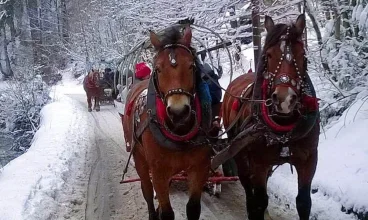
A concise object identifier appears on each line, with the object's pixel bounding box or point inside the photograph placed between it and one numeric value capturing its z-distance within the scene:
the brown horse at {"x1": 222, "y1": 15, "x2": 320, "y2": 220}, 4.07
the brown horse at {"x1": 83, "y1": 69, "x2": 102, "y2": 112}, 19.31
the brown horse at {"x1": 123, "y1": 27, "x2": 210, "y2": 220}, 4.01
